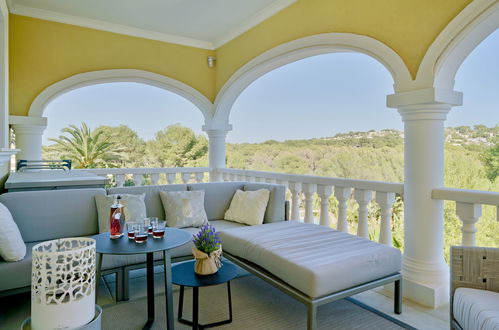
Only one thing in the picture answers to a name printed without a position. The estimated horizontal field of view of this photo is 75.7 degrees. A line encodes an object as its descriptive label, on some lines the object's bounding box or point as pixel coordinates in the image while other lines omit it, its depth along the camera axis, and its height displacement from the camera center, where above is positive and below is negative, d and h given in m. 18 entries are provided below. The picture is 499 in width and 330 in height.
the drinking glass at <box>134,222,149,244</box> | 2.01 -0.43
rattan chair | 1.64 -0.53
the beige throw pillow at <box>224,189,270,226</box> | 3.26 -0.45
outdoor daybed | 1.90 -0.63
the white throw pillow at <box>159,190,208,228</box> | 3.15 -0.44
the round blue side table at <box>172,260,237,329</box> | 1.85 -0.69
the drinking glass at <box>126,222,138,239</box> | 2.06 -0.42
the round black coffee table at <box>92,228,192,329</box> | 1.85 -0.49
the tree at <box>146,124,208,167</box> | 10.34 +0.53
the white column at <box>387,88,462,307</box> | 2.44 -0.21
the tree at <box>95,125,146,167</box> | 9.33 +0.54
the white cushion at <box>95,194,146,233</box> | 2.82 -0.39
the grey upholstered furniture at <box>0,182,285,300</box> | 2.14 -0.48
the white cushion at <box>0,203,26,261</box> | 2.05 -0.50
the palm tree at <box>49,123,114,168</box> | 8.45 +0.51
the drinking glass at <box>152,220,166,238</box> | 2.09 -0.43
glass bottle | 2.07 -0.37
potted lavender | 1.99 -0.55
